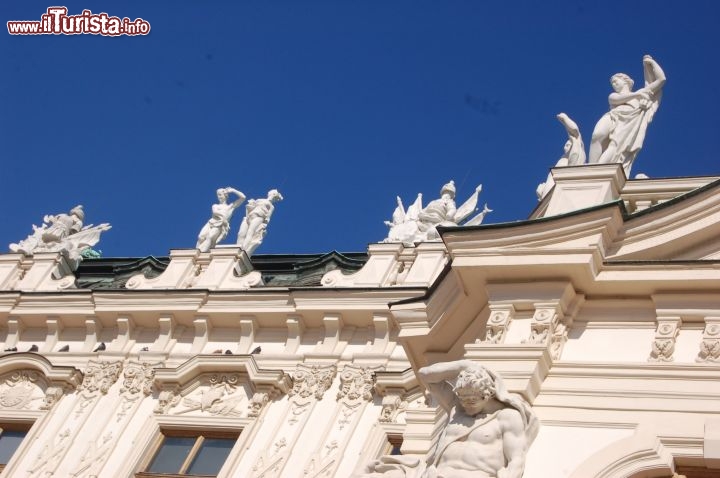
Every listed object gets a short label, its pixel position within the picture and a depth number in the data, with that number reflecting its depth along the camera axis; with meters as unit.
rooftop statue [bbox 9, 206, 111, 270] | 26.53
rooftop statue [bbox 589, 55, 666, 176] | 16.17
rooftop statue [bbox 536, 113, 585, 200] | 16.34
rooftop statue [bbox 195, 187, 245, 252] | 25.06
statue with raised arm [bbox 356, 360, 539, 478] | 12.27
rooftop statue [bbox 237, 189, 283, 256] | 24.91
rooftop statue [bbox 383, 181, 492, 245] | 23.52
